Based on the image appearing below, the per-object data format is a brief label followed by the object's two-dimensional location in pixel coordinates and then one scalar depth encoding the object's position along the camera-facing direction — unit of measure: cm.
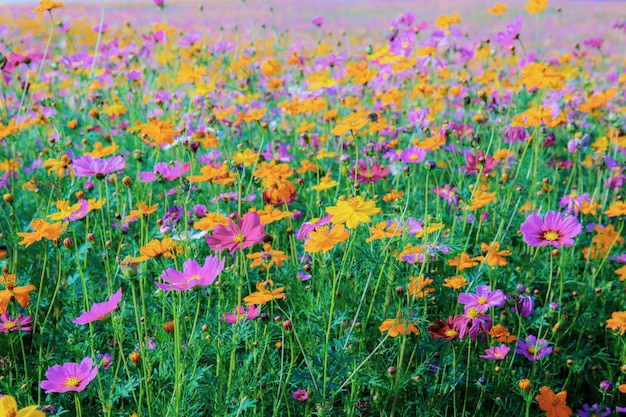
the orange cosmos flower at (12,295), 189
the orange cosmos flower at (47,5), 229
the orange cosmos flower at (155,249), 187
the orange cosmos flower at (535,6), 243
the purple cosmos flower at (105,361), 191
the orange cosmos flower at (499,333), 200
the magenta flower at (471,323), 193
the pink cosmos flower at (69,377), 182
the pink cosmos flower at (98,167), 206
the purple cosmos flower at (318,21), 336
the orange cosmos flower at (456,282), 204
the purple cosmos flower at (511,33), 242
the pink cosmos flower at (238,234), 190
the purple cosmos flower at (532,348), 199
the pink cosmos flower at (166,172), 213
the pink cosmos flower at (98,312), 183
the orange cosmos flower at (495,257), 204
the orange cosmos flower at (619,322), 198
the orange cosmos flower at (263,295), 189
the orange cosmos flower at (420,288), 198
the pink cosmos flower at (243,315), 193
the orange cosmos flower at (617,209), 216
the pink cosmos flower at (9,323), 196
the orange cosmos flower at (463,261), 206
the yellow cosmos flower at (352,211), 186
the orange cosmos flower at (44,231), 192
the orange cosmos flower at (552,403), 195
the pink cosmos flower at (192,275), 183
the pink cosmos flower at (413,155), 227
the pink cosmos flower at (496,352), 198
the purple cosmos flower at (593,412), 201
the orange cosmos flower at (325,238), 187
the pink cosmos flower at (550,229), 194
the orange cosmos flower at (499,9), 263
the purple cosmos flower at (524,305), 199
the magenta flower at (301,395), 190
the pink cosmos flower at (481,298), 194
